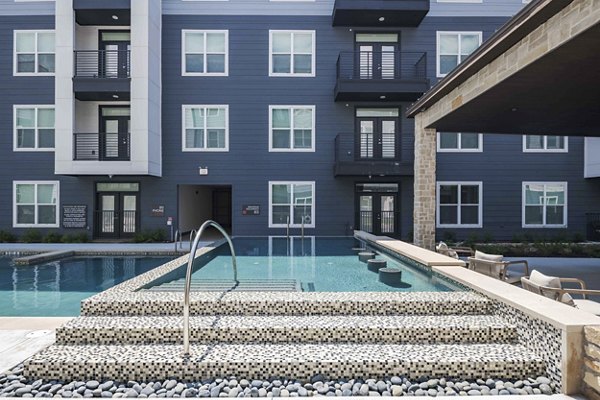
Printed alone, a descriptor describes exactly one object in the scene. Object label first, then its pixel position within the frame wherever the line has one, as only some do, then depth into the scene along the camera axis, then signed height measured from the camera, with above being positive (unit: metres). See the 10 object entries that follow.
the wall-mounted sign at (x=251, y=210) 15.38 -0.46
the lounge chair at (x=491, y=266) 6.28 -1.14
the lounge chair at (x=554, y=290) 4.46 -1.10
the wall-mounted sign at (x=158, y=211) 15.44 -0.54
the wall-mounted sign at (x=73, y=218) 15.30 -0.86
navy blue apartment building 15.28 +2.70
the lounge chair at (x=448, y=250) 7.84 -1.10
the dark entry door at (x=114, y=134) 14.77 +2.52
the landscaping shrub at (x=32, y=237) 14.72 -1.60
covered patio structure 4.86 +2.03
